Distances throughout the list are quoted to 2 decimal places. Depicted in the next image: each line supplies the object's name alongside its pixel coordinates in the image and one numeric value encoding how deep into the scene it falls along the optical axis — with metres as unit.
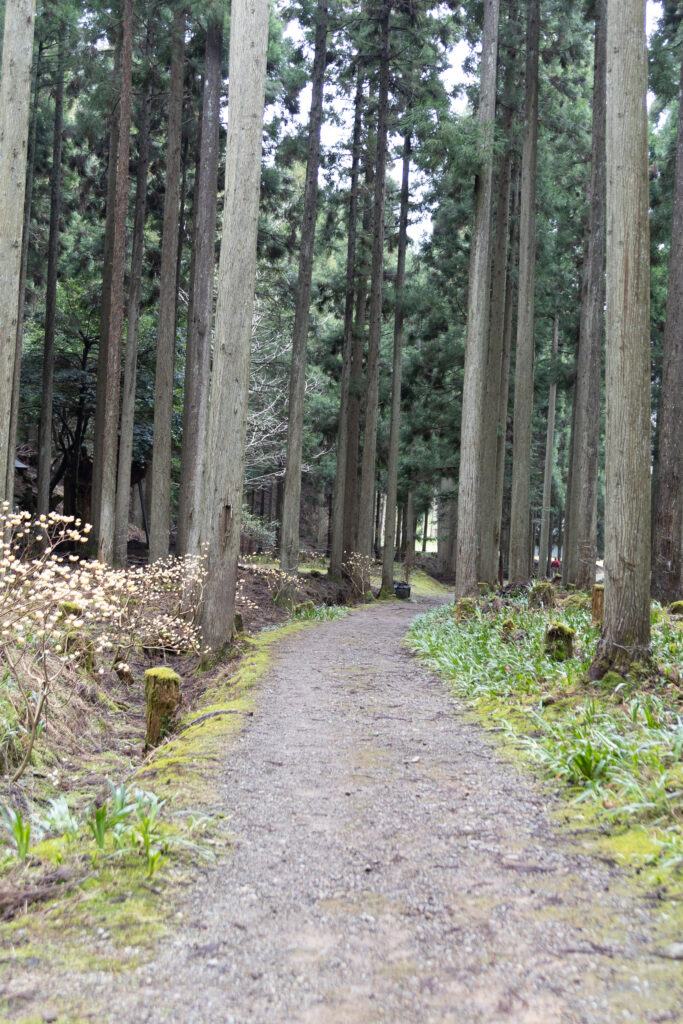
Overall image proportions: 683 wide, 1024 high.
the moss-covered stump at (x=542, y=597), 11.28
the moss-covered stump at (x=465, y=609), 11.45
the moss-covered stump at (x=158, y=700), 5.27
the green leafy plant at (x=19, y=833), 3.01
